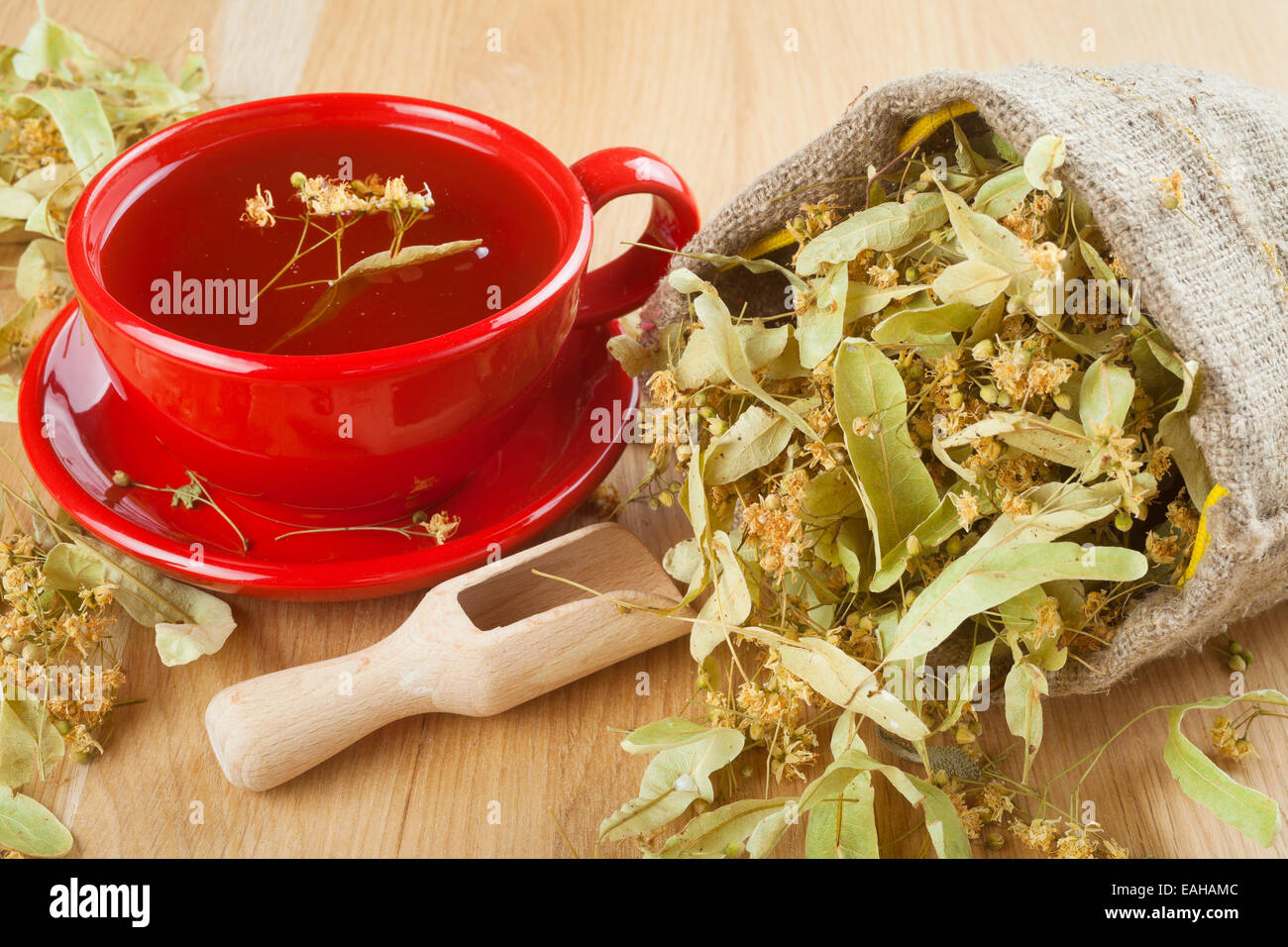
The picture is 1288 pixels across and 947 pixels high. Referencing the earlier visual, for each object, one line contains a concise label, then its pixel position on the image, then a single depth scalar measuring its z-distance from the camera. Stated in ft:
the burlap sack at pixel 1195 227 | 1.40
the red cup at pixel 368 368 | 1.55
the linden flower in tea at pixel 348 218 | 1.77
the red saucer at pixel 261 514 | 1.68
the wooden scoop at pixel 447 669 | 1.54
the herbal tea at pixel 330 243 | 1.80
